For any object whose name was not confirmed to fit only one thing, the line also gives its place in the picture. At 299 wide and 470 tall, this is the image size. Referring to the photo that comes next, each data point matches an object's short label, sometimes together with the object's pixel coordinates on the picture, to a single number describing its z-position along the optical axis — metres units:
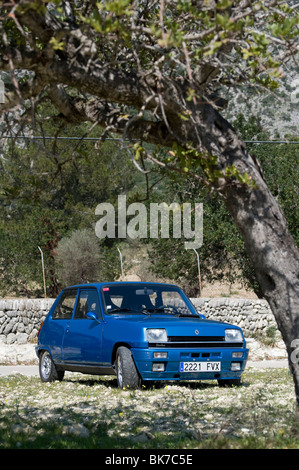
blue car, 15.51
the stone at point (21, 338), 32.71
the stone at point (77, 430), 10.13
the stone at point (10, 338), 32.58
